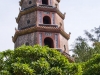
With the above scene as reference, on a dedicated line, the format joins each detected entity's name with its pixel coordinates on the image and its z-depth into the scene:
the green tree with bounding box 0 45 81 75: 11.21
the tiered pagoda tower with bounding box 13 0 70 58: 20.83
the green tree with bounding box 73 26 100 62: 23.27
